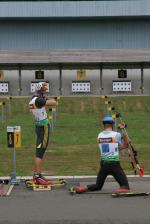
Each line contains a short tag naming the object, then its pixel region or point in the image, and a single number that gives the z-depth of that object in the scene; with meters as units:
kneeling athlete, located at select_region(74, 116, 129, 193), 10.49
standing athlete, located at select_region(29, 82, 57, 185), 11.45
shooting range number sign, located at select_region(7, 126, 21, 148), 11.91
